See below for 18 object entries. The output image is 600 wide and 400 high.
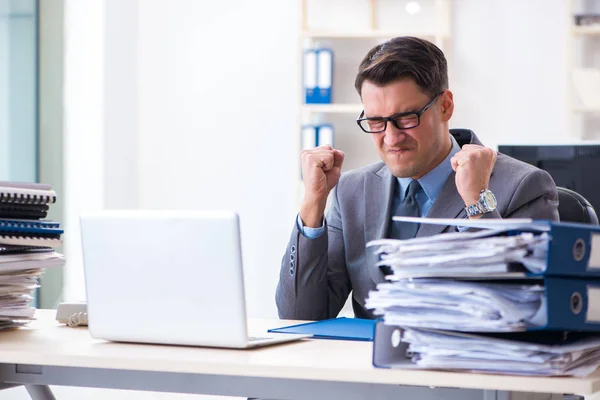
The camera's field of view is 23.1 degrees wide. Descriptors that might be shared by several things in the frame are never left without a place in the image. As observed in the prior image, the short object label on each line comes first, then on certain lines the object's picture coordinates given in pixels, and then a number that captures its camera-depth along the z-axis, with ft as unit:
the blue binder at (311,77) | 23.02
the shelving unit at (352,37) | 23.41
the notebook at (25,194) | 10.75
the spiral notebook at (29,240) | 10.72
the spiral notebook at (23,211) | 10.81
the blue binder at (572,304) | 8.23
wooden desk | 8.43
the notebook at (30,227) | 10.73
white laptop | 9.36
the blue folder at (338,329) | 10.15
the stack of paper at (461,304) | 8.29
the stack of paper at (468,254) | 8.31
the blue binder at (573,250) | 8.22
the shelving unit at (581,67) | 22.14
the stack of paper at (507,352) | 8.33
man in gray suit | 12.00
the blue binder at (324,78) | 23.00
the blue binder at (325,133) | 22.94
